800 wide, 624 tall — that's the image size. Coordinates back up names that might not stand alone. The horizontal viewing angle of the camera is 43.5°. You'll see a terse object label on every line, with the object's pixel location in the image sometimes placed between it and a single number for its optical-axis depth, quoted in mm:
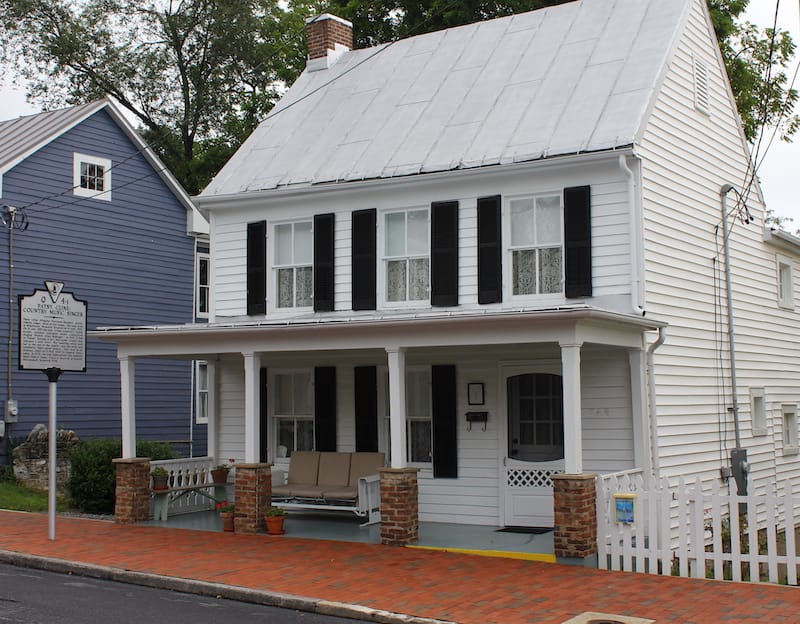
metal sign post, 13891
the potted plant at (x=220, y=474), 17141
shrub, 17844
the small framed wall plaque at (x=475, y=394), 15453
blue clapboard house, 21141
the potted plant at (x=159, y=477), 16091
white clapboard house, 14219
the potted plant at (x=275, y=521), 14406
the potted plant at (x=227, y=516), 14836
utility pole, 20328
